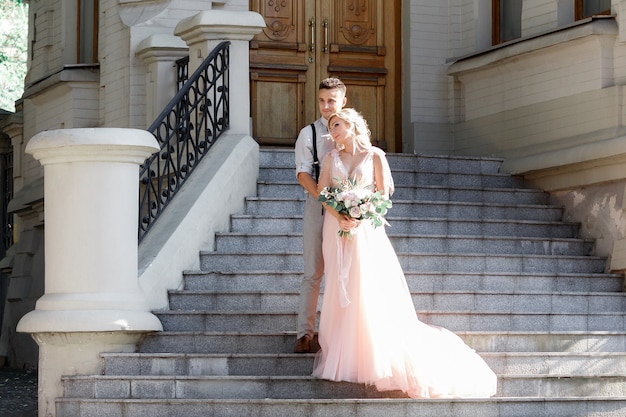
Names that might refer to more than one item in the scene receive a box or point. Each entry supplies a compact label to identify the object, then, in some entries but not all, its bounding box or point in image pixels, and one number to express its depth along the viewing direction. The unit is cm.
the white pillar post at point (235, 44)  1700
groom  1352
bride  1276
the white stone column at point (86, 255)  1375
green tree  4715
